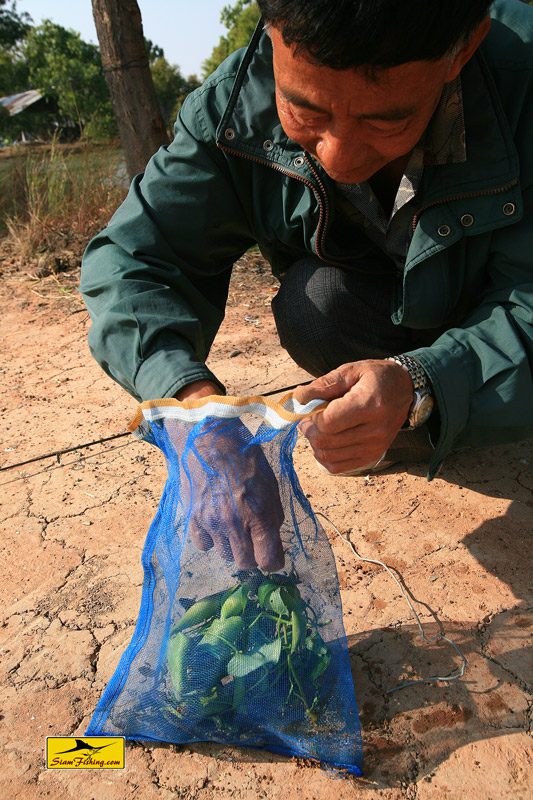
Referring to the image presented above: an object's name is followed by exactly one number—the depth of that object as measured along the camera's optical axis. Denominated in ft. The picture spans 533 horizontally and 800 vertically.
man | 3.79
